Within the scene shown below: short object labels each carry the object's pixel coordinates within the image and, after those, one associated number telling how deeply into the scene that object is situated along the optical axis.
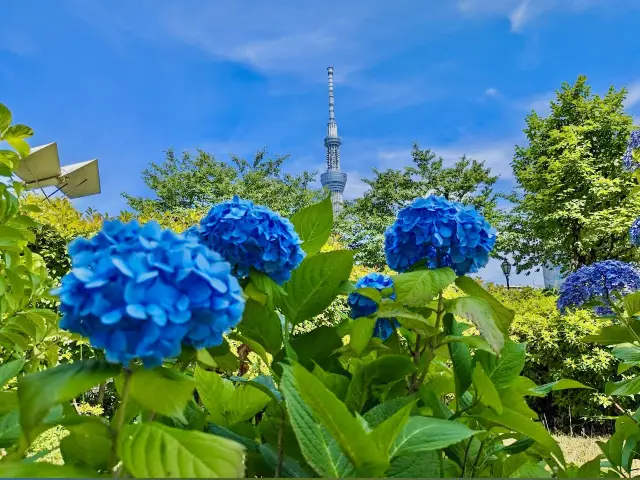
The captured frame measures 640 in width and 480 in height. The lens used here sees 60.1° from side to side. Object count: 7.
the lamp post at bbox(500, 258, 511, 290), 14.16
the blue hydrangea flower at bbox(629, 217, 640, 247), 2.54
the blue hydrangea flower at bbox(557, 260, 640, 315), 2.30
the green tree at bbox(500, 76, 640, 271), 12.30
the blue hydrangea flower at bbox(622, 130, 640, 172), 3.25
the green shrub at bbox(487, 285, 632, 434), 6.20
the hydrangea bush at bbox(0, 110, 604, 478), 0.59
